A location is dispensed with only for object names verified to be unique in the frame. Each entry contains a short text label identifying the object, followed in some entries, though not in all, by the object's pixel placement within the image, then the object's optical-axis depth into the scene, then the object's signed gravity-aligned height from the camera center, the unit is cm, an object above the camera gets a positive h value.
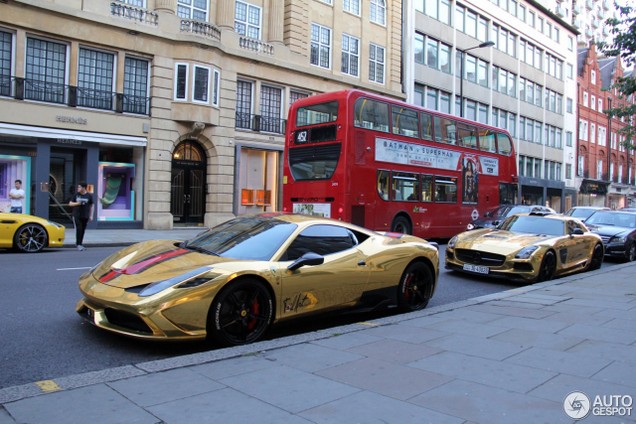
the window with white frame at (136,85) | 2102 +468
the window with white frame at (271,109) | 2570 +481
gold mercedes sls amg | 981 -68
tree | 1361 +476
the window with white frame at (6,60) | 1805 +471
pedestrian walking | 1400 -35
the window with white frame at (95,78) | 1981 +463
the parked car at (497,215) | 1869 -3
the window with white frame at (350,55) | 2938 +871
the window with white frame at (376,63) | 3119 +880
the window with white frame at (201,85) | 2203 +501
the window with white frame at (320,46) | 2778 +865
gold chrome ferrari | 478 -77
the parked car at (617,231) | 1466 -37
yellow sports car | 1208 -87
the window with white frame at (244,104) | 2472 +480
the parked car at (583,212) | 1842 +19
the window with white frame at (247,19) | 2448 +878
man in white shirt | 1562 -6
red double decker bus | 1419 +136
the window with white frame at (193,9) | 2266 +846
